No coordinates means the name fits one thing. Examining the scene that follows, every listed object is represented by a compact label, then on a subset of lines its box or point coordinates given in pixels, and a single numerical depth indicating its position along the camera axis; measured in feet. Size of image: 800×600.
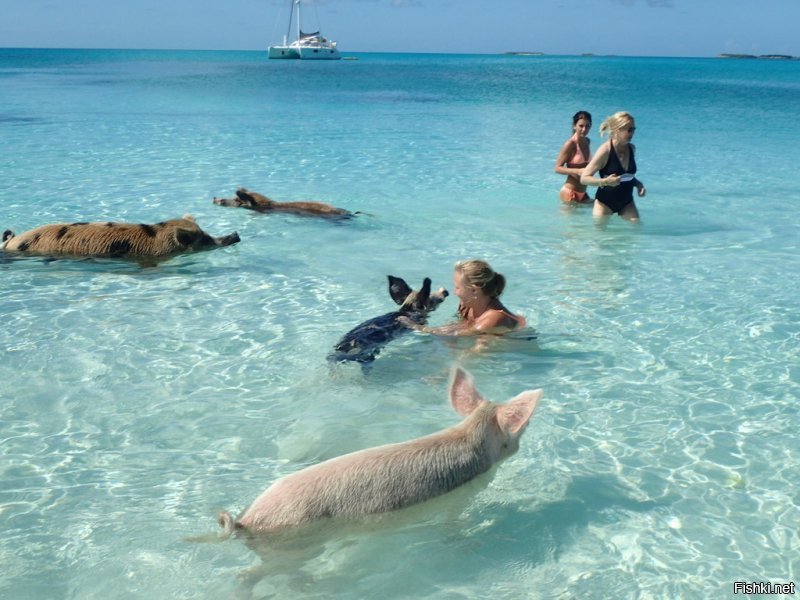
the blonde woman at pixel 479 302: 20.39
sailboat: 410.99
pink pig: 11.65
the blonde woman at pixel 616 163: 32.81
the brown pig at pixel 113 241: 28.27
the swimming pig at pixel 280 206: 36.04
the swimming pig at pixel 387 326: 19.75
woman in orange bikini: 38.11
